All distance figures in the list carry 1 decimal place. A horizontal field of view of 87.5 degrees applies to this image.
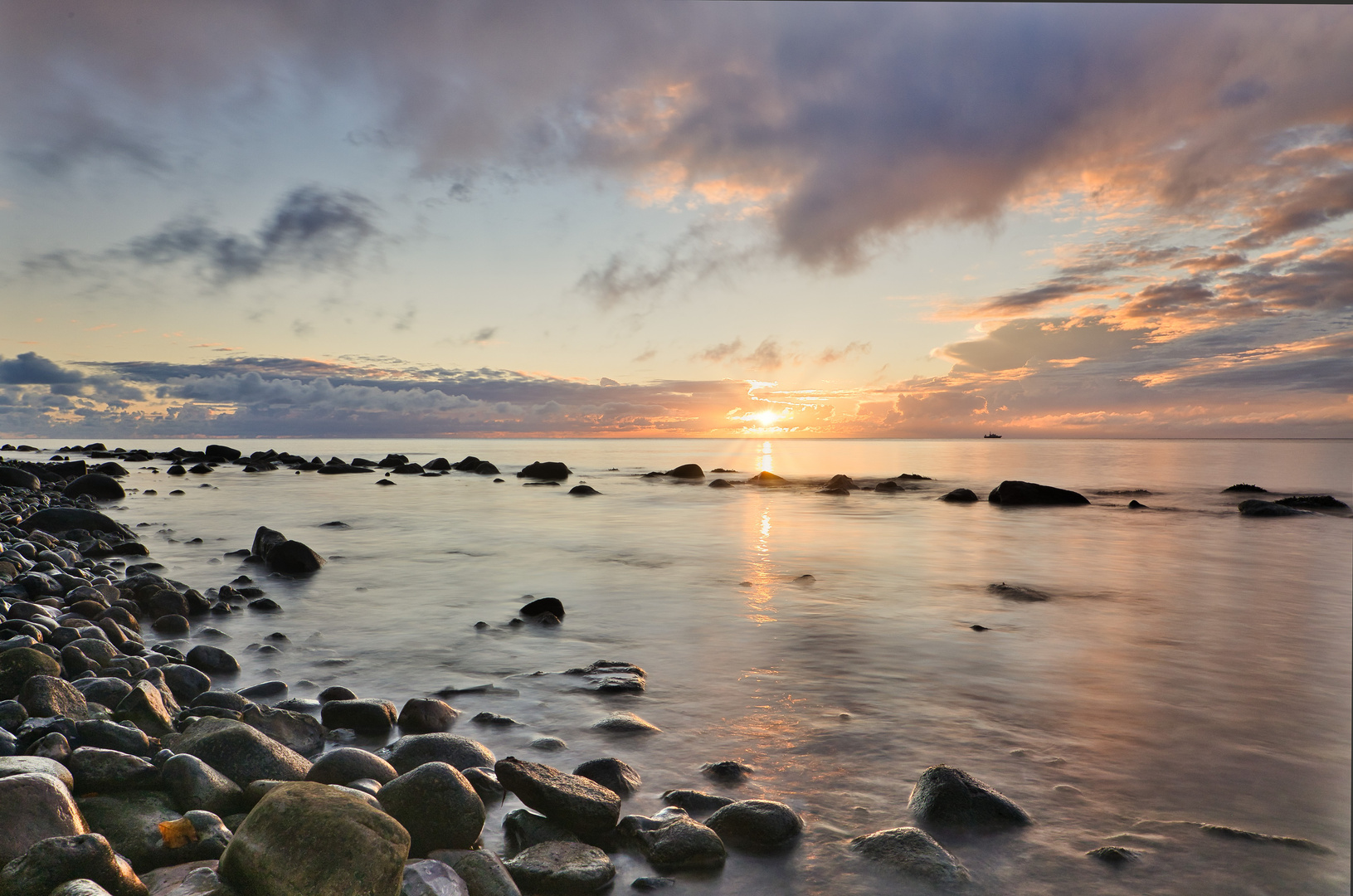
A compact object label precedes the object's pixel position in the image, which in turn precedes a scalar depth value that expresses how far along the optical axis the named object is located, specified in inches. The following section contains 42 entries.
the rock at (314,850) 105.3
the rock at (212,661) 263.6
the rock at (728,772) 184.9
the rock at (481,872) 121.3
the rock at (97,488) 1000.2
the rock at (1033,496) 1074.1
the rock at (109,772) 135.4
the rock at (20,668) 170.7
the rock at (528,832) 145.4
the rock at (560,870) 130.5
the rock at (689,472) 1750.7
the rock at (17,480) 959.0
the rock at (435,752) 171.6
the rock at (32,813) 107.8
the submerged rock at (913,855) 140.3
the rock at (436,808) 136.6
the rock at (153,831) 122.0
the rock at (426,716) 214.8
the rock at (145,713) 175.0
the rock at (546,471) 1710.1
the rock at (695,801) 166.1
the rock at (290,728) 187.6
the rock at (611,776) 173.3
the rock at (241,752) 151.2
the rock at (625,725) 217.2
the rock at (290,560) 484.1
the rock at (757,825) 151.4
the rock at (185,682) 221.8
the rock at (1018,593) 457.7
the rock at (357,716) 212.2
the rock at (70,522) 560.4
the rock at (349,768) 153.3
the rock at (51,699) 161.8
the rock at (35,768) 123.6
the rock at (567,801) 149.6
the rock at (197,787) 136.4
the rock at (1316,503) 957.2
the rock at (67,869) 100.0
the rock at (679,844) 142.5
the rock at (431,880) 112.8
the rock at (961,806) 161.6
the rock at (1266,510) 946.1
